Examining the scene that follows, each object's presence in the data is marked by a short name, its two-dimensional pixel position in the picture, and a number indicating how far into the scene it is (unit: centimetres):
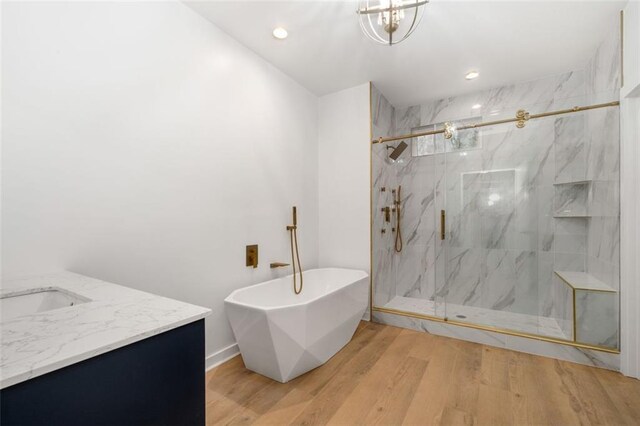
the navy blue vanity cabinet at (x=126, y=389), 52
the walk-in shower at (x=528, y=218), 214
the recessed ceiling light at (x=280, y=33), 213
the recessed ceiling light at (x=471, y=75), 277
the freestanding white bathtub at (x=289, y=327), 168
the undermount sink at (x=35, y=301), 99
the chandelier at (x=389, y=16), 162
